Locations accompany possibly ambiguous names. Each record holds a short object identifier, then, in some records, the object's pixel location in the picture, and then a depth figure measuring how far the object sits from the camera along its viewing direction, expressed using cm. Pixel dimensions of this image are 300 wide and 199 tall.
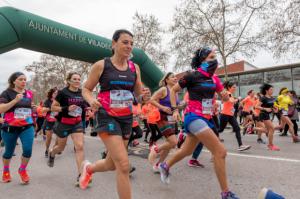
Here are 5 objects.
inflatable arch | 679
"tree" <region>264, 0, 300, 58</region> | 1698
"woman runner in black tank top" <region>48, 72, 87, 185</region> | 486
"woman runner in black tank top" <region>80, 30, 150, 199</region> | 283
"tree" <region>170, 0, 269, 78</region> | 2075
